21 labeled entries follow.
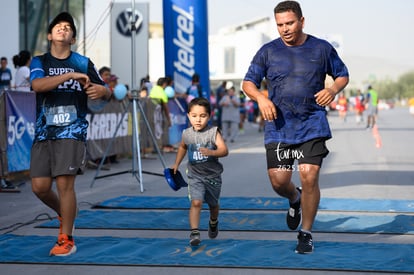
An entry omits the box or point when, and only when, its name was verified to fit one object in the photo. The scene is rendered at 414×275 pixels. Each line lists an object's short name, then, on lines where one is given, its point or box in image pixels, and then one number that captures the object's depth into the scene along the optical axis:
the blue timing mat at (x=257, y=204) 9.45
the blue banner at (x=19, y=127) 11.87
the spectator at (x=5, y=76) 17.69
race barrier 11.75
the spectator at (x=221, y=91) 26.71
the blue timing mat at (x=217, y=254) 6.18
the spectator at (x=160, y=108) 19.38
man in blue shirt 6.64
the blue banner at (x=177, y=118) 21.12
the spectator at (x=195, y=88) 20.73
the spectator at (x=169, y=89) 18.92
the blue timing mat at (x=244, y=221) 7.99
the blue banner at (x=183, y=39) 21.16
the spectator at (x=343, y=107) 47.05
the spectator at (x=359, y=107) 40.28
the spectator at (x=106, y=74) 15.95
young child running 7.20
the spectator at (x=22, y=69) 14.86
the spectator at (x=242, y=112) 31.74
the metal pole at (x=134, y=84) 11.50
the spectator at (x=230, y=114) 24.12
